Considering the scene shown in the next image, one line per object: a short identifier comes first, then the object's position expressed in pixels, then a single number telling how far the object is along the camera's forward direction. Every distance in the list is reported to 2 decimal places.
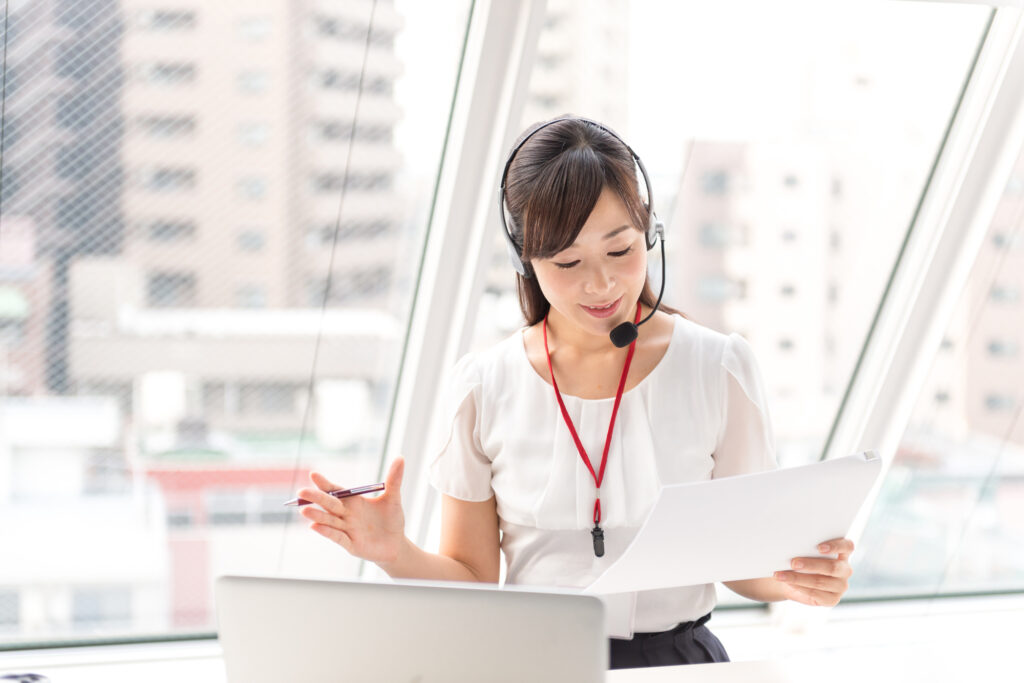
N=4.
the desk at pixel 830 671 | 1.12
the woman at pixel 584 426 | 1.31
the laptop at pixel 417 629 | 0.82
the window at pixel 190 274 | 1.99
